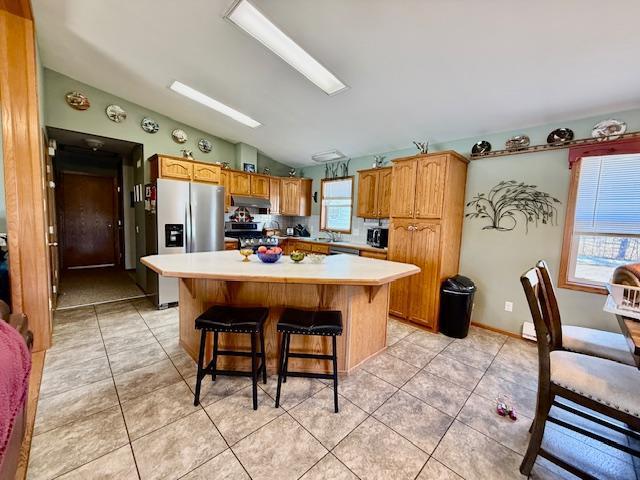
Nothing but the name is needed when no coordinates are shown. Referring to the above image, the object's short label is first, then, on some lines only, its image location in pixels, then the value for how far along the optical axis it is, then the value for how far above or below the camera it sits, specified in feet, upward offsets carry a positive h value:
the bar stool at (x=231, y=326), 5.62 -2.36
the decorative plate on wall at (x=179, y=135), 14.03 +4.27
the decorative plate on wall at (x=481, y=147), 10.22 +3.09
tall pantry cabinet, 9.86 -0.06
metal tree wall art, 9.16 +0.79
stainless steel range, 15.42 -1.06
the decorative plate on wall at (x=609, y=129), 7.75 +3.05
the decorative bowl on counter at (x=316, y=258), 7.71 -1.17
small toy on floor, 5.82 -4.18
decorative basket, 4.19 -1.10
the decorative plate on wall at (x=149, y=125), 13.10 +4.49
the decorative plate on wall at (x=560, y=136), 8.55 +3.06
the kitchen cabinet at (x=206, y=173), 13.20 +2.23
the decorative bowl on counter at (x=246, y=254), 7.69 -1.09
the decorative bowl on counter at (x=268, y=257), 7.17 -1.07
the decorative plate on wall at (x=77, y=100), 11.31 +4.84
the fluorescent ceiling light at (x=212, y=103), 10.75 +5.02
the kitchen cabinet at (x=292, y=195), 17.72 +1.59
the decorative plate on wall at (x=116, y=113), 12.22 +4.67
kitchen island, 6.59 -2.13
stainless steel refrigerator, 11.57 -0.29
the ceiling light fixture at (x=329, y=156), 15.17 +3.85
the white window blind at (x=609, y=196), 7.85 +1.08
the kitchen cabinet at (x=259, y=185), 16.27 +2.04
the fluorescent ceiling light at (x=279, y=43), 6.71 +5.00
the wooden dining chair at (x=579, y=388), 3.90 -2.50
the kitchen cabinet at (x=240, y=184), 15.37 +1.99
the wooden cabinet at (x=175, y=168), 12.05 +2.20
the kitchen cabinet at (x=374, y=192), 13.06 +1.52
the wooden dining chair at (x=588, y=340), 5.47 -2.45
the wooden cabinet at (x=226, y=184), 14.89 +1.87
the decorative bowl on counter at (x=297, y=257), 7.38 -1.07
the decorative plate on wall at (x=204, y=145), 15.07 +4.10
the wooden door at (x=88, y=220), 18.25 -0.61
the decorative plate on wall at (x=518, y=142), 9.39 +3.09
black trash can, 9.69 -3.05
